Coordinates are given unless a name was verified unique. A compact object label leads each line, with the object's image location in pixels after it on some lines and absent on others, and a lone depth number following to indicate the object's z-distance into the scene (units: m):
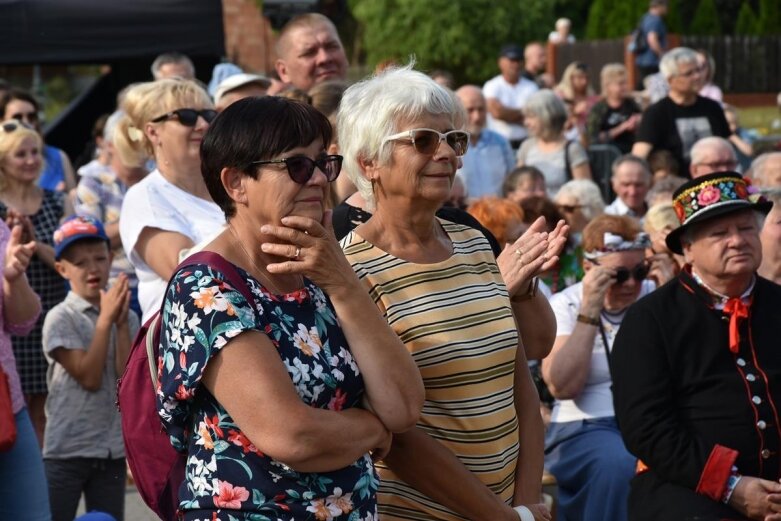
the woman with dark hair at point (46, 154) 16.29
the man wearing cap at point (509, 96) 22.82
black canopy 17.38
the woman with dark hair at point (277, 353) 4.89
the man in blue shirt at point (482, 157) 17.17
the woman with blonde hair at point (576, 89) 27.79
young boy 10.21
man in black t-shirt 18.67
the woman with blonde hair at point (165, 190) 8.19
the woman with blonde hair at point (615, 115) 22.96
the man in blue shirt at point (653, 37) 37.59
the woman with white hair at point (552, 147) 17.62
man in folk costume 8.09
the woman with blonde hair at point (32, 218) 12.22
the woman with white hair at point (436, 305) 6.03
